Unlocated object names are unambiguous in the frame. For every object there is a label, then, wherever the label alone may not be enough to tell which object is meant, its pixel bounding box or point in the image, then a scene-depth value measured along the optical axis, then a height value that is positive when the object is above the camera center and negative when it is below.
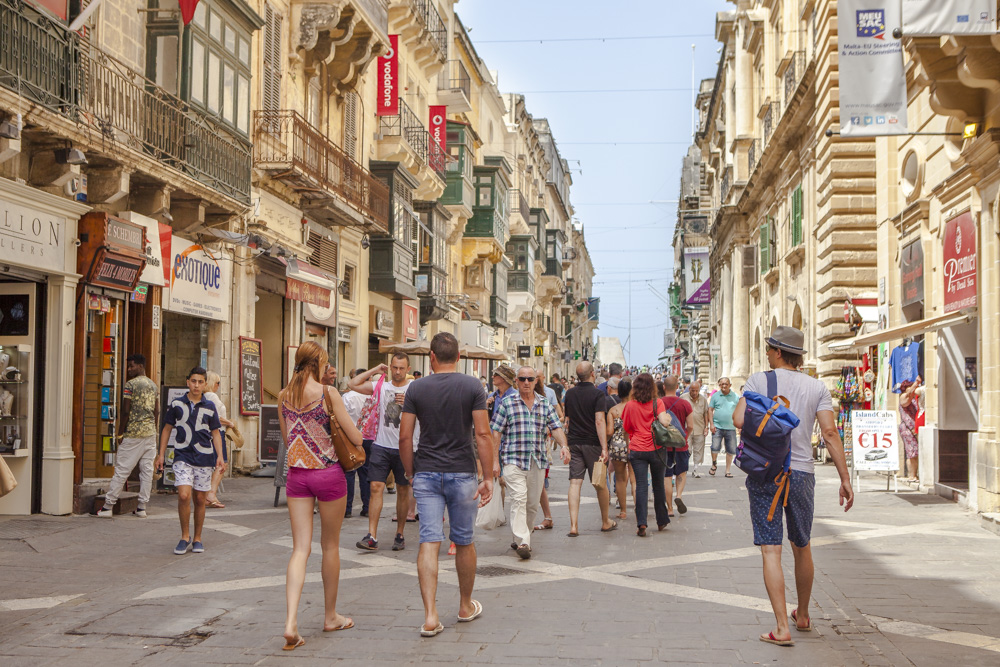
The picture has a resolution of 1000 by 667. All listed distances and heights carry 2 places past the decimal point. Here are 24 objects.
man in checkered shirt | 9.88 -0.54
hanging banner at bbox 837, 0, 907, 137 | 13.59 +4.04
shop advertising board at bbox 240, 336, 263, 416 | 18.73 +0.18
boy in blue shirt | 9.66 -0.57
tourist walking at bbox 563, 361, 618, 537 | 11.70 -0.44
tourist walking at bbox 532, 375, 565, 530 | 11.98 -1.39
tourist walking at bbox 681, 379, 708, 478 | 19.19 -0.54
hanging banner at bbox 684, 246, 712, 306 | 60.50 +6.62
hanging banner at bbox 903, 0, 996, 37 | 10.85 +3.76
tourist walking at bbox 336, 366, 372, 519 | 12.35 -0.66
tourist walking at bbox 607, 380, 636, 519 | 12.16 -0.64
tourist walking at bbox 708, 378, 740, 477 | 19.31 -0.49
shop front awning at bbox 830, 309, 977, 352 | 13.34 +0.82
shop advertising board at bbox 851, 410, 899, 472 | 16.11 -0.69
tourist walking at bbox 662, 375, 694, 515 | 13.73 -0.85
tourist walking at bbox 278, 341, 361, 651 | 6.56 -0.48
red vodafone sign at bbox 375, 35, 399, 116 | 28.03 +7.65
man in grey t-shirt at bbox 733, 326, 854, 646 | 6.66 -0.56
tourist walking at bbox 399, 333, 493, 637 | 6.86 -0.42
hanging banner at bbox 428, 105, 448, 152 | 34.41 +8.35
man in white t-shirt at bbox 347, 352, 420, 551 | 10.30 -0.55
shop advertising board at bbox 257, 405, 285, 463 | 16.17 -0.72
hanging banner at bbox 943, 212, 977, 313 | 13.65 +1.67
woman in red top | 11.77 -0.51
